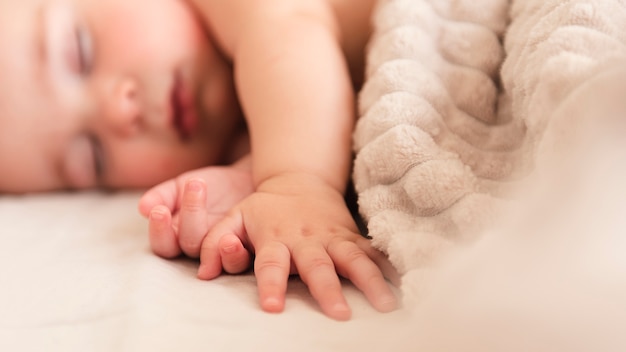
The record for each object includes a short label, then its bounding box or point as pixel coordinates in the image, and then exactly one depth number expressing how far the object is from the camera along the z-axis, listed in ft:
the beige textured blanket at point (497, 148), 1.09
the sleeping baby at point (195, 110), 1.64
